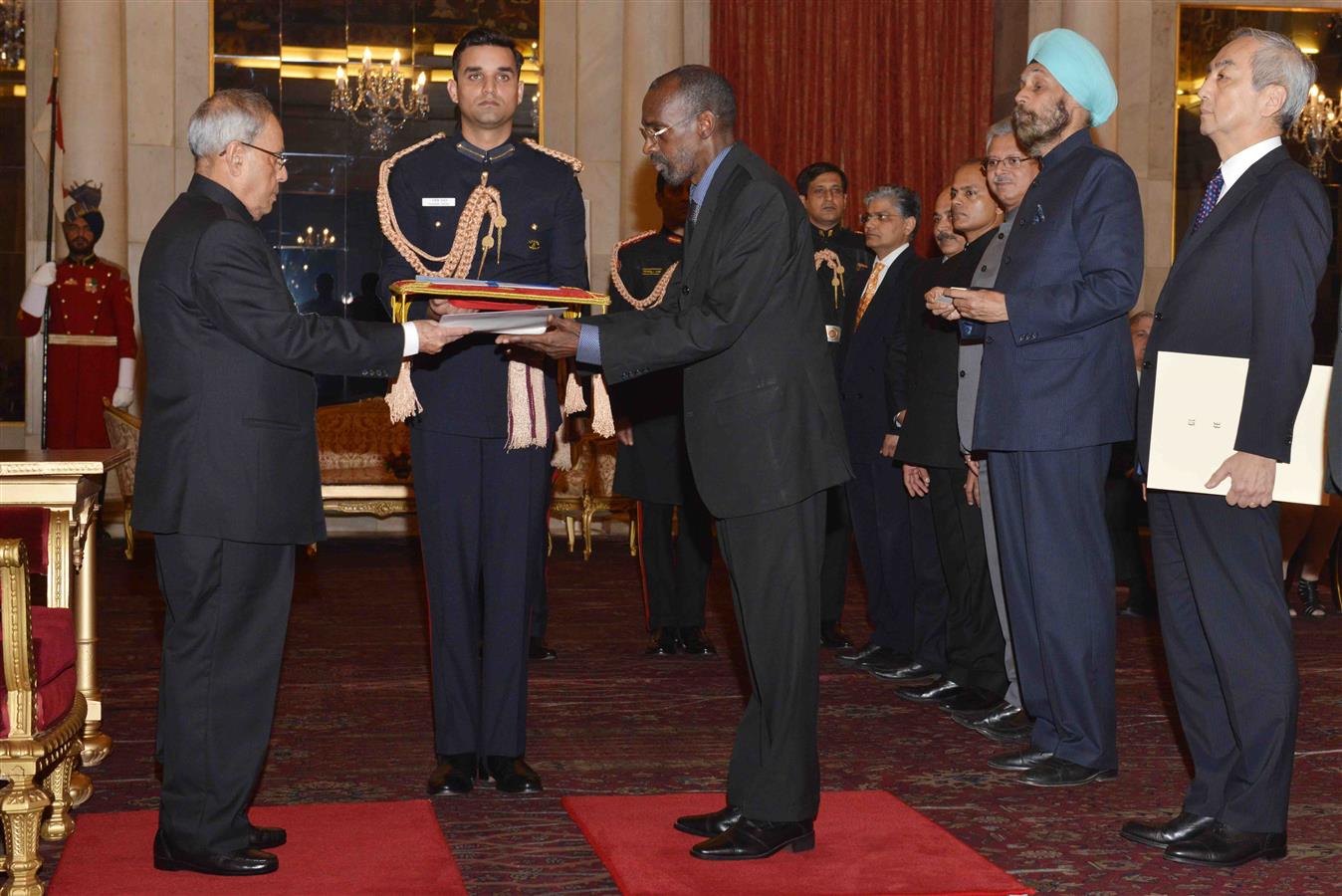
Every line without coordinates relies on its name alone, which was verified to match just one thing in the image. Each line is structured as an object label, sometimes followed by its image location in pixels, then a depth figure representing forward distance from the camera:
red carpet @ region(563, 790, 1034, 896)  3.01
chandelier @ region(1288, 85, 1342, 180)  9.97
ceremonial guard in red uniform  8.64
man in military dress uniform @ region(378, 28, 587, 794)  3.66
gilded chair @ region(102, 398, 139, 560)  7.70
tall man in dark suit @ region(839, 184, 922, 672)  5.39
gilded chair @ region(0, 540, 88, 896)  2.84
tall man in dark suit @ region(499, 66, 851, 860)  3.08
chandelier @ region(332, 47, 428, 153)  9.59
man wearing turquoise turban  3.75
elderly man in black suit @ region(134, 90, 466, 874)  3.00
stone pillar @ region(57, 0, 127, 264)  8.86
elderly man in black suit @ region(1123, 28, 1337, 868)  3.14
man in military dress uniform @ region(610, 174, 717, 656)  5.62
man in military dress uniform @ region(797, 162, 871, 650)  5.74
